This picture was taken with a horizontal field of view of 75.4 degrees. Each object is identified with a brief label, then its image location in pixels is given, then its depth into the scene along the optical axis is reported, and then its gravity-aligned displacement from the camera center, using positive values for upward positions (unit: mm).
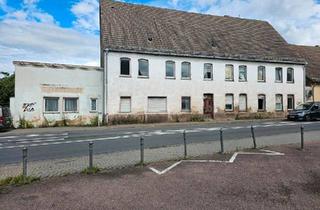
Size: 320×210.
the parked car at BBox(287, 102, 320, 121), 17648 -367
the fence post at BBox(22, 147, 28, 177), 4837 -1270
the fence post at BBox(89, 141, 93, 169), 5385 -1255
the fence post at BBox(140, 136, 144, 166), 5883 -1406
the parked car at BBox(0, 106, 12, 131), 13216 -668
